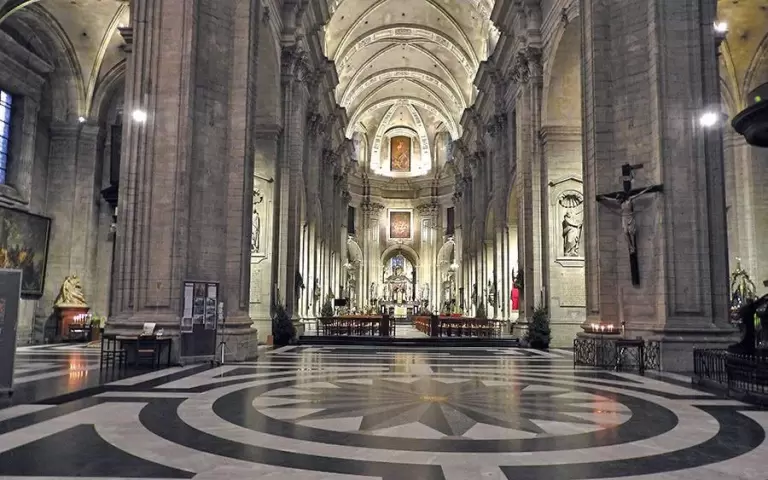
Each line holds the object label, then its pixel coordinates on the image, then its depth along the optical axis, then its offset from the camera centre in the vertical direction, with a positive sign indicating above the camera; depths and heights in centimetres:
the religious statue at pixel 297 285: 2359 +66
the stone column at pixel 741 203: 2509 +449
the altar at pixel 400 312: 4728 -84
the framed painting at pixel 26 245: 2106 +195
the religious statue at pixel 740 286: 2303 +83
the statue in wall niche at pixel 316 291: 3061 +49
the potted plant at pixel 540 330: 2081 -94
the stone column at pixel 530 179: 2209 +485
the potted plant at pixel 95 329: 2314 -124
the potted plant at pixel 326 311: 2843 -51
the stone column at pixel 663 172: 1318 +318
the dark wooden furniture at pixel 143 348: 1234 -107
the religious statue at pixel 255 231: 2152 +253
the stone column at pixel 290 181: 2230 +463
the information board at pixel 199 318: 1303 -43
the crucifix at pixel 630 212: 1391 +222
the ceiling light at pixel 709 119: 1343 +430
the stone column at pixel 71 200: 2422 +405
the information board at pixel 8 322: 839 -37
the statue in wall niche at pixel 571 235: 2148 +254
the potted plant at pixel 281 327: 2080 -95
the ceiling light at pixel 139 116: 1339 +417
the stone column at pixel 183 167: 1311 +312
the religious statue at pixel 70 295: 2291 +10
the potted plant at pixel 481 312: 3228 -50
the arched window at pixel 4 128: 2192 +634
